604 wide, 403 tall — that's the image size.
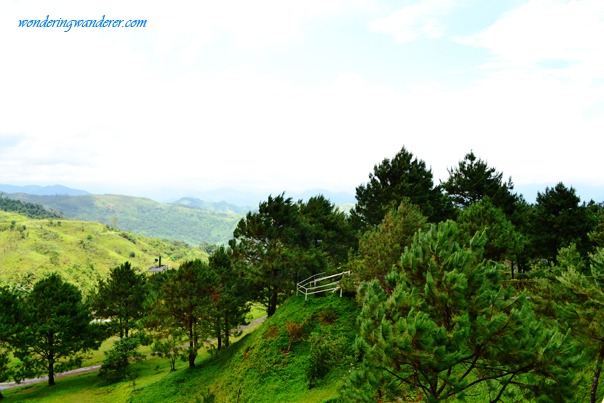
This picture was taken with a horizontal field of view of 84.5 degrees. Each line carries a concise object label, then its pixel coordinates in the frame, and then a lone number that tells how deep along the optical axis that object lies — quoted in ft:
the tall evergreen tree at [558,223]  114.83
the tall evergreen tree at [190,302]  105.81
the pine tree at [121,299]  176.45
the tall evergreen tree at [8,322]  117.60
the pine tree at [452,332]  27.96
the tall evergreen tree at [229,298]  110.11
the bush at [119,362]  128.36
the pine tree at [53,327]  125.89
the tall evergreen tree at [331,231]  149.59
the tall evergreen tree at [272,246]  112.27
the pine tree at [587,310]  32.91
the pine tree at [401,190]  126.11
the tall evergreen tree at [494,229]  85.30
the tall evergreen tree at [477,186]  125.59
